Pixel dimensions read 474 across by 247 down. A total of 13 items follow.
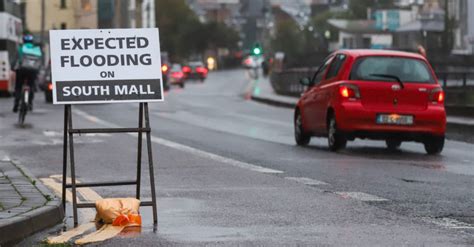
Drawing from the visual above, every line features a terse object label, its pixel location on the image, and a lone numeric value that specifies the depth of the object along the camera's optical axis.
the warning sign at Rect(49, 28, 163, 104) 10.74
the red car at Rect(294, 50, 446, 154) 19.70
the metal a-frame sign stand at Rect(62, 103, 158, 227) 10.57
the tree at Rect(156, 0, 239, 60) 184.50
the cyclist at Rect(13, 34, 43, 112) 30.47
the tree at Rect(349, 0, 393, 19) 198.75
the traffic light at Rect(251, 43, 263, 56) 79.06
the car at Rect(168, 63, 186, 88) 85.94
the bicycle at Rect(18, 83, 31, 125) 28.64
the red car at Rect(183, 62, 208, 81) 109.25
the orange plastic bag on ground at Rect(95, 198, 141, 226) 10.31
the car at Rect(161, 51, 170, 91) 69.22
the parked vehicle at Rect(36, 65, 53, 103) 45.03
